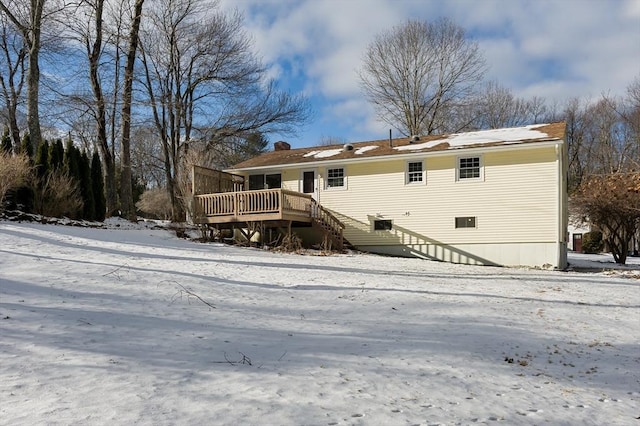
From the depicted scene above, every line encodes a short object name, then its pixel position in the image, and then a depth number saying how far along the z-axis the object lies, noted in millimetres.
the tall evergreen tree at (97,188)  17875
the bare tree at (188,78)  27262
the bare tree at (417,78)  33469
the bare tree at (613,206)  20500
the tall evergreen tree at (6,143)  16772
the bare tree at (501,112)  37875
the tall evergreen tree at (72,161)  16566
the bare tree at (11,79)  23250
